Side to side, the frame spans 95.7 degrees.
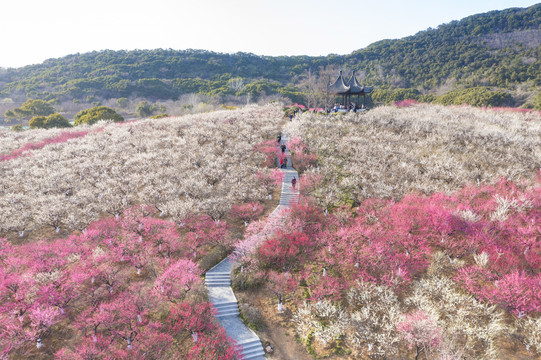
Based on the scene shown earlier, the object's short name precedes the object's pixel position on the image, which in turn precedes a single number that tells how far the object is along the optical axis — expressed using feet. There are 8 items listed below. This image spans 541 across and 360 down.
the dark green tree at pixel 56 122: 182.27
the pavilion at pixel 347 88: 165.78
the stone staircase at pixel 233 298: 52.24
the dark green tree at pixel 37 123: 180.34
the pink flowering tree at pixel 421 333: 46.21
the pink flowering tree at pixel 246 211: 85.40
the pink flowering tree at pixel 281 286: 61.05
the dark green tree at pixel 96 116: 189.67
